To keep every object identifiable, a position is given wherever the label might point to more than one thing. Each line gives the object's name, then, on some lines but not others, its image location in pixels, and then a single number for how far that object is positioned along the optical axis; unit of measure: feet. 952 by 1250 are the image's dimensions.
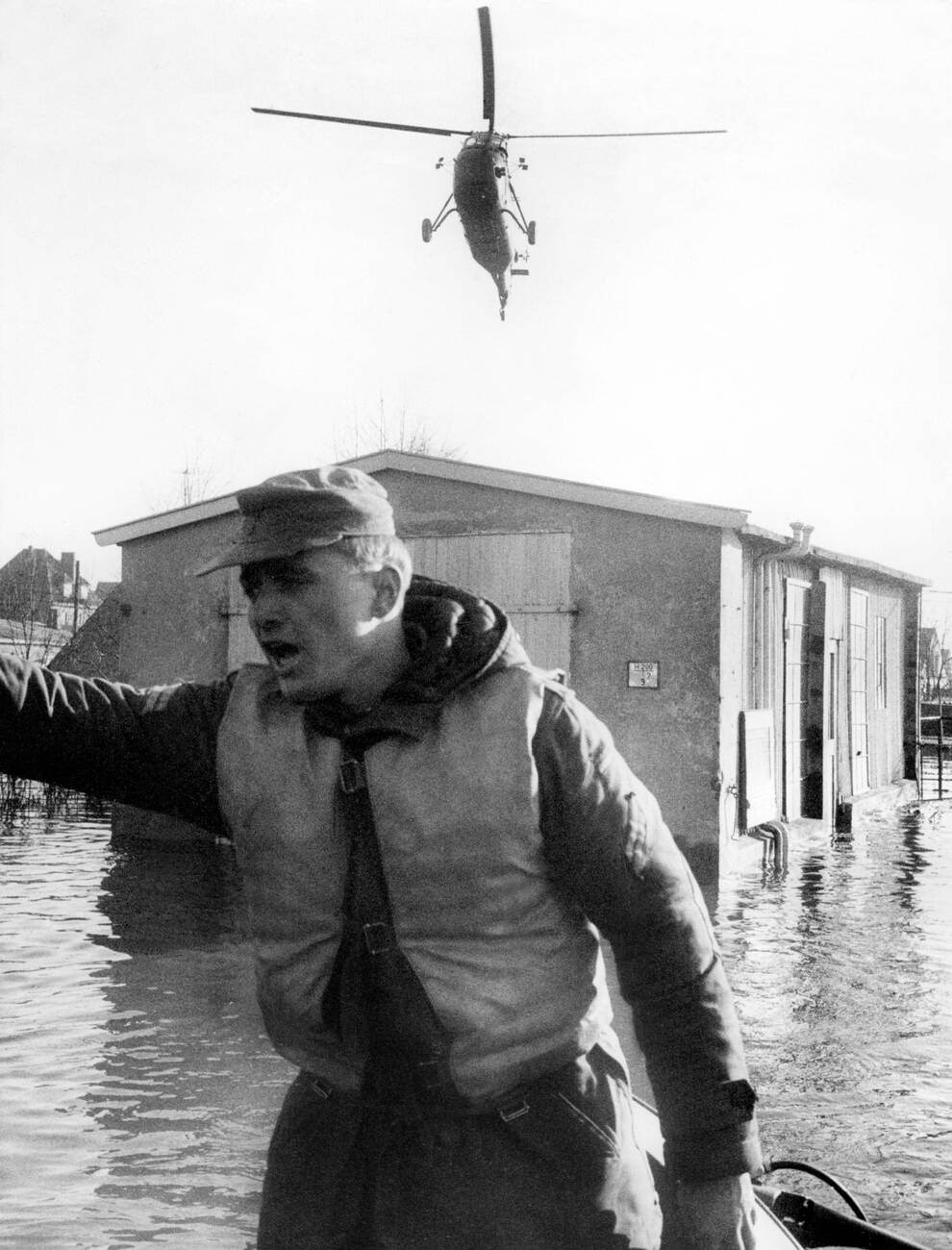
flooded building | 42.42
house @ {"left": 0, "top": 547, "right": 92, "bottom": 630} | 160.35
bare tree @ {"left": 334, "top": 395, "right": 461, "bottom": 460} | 147.08
